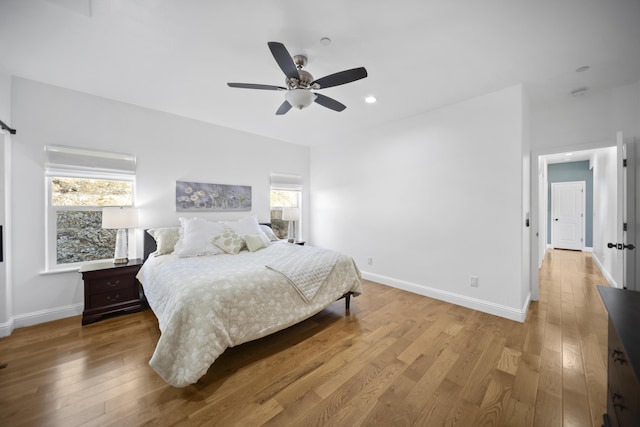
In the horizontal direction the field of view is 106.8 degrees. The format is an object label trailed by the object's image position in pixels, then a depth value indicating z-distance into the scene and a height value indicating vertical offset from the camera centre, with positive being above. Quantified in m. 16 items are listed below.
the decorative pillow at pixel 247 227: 3.55 -0.23
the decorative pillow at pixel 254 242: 3.29 -0.42
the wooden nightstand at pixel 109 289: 2.62 -0.91
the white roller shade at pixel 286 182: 4.71 +0.63
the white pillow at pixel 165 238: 3.05 -0.34
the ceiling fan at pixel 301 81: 1.84 +1.11
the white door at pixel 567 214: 6.59 -0.03
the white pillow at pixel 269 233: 4.02 -0.36
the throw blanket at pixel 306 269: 2.32 -0.58
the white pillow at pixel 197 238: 2.96 -0.34
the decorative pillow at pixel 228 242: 3.14 -0.40
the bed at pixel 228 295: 1.65 -0.73
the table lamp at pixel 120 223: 2.76 -0.13
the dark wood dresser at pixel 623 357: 0.80 -0.57
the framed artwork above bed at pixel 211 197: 3.62 +0.25
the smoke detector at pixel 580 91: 2.68 +1.40
